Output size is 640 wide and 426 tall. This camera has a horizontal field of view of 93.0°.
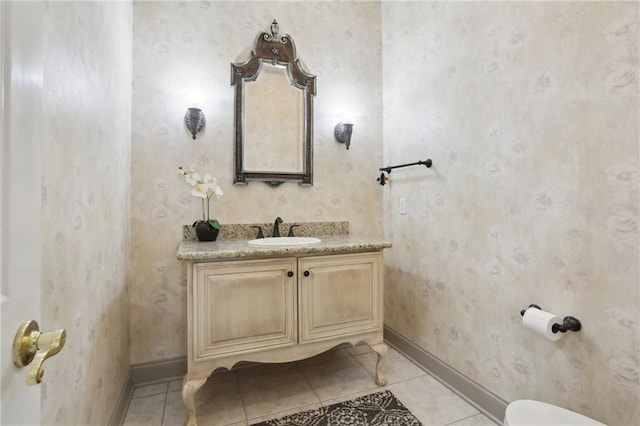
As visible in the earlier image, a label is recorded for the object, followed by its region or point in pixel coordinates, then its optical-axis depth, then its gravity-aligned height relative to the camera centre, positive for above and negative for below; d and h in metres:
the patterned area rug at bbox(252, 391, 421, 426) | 1.56 -1.07
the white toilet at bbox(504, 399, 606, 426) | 1.13 -0.77
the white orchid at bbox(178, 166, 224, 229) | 1.86 +0.19
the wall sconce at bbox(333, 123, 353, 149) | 2.34 +0.63
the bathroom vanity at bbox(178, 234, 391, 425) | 1.51 -0.48
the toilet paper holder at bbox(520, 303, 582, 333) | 1.23 -0.46
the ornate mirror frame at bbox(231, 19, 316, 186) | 2.09 +0.92
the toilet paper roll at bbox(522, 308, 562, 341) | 1.25 -0.45
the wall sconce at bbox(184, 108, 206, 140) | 1.96 +0.61
